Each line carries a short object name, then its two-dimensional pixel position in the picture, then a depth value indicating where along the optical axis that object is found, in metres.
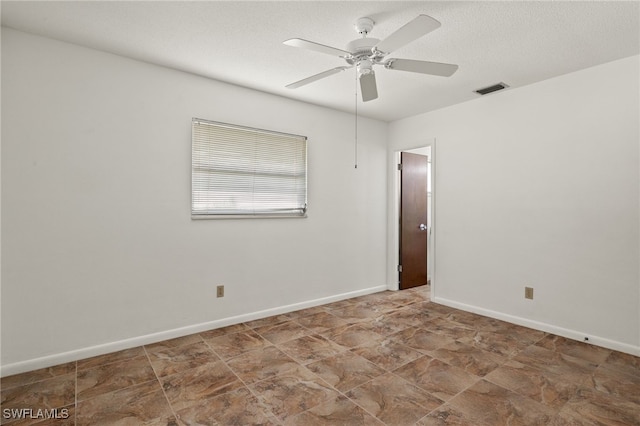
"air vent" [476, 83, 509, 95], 3.35
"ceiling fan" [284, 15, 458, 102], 1.88
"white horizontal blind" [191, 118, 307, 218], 3.19
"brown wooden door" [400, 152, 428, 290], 4.81
